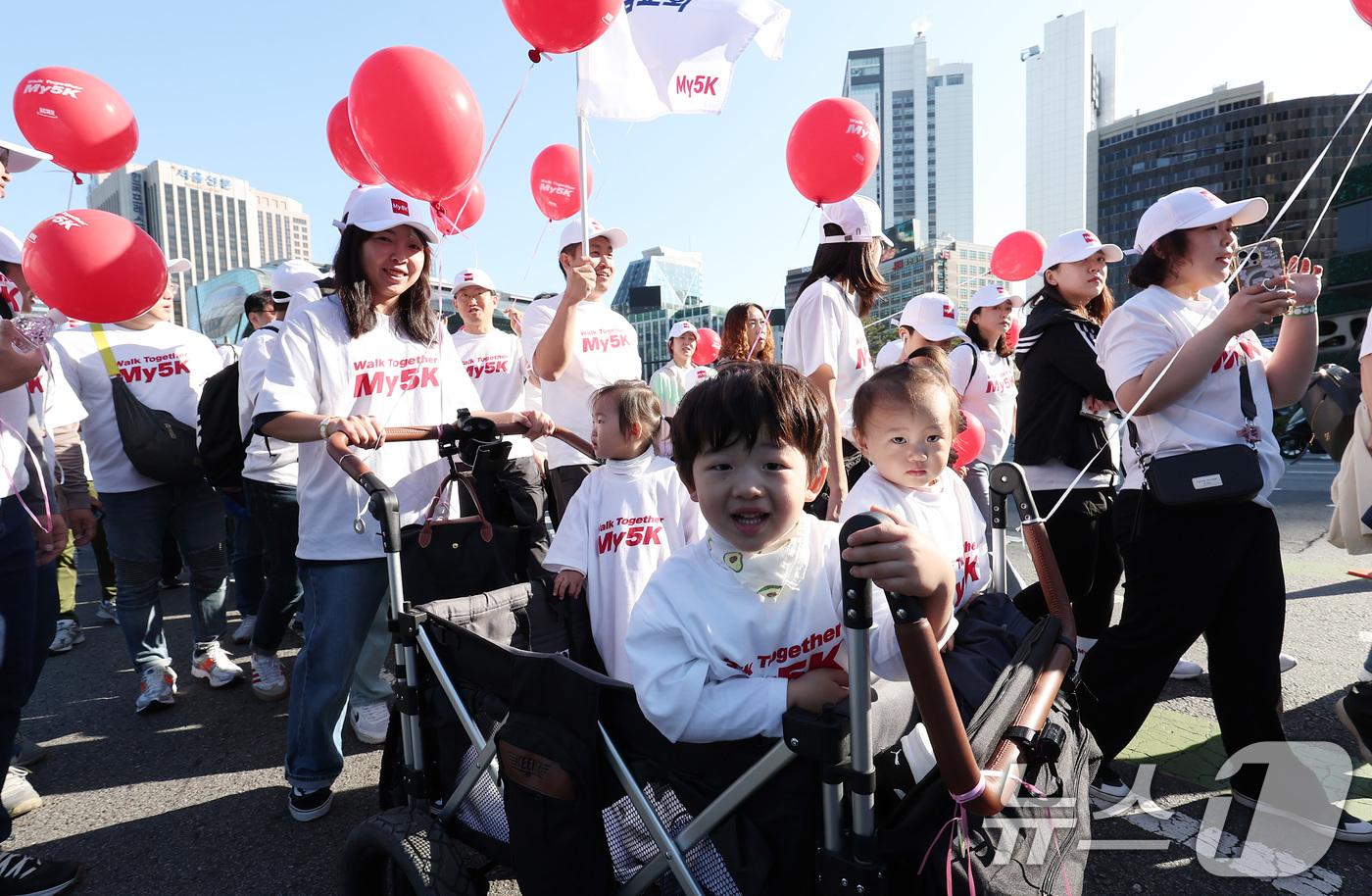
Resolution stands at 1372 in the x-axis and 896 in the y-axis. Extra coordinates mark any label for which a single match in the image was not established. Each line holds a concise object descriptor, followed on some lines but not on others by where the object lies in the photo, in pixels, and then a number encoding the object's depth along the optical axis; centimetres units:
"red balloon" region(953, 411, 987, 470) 291
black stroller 103
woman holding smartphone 238
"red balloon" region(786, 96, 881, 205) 405
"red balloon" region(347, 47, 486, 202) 288
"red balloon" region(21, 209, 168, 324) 286
